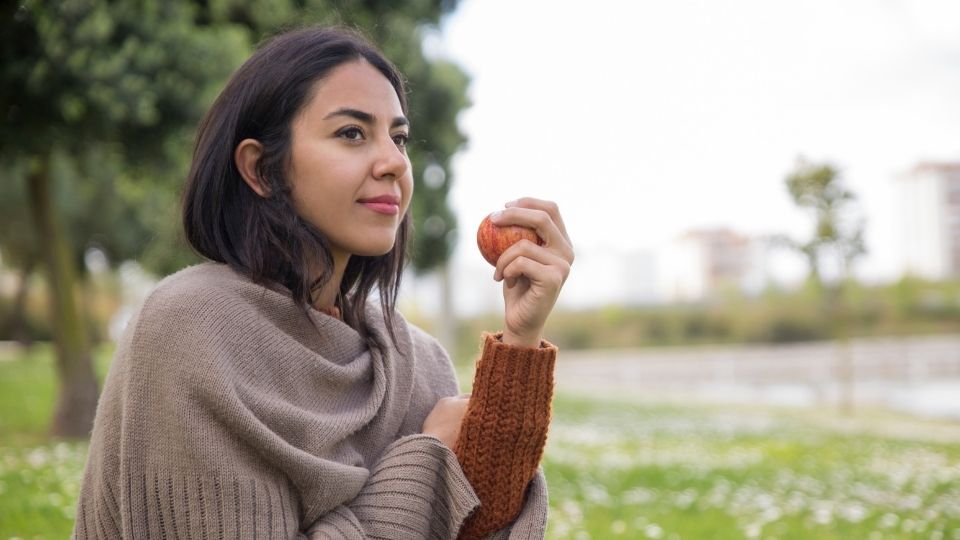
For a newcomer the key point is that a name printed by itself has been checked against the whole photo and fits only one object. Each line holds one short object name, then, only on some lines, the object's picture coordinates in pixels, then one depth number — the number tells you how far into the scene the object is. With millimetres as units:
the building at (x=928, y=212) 37188
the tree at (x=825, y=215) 16531
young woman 1812
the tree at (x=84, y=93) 7266
